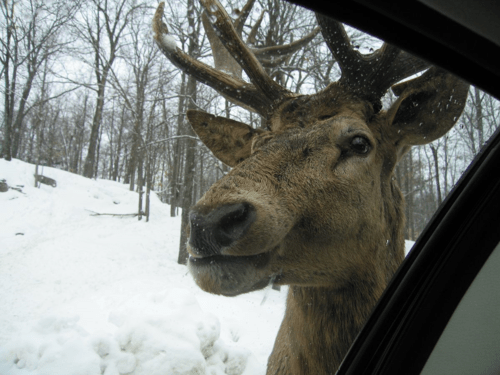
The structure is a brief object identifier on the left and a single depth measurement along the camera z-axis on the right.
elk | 0.48
